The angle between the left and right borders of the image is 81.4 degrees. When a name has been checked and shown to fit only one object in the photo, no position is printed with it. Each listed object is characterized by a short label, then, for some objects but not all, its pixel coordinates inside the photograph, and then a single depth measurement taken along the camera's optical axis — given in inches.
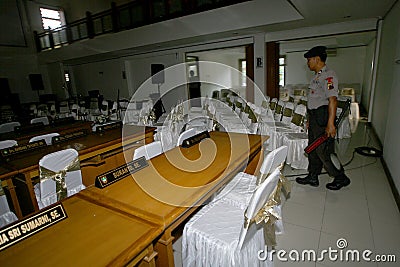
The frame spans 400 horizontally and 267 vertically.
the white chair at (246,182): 59.4
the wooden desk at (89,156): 80.4
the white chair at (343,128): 173.0
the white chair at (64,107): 315.4
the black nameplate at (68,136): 107.0
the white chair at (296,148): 122.6
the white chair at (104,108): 276.3
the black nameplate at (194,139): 85.5
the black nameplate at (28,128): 147.6
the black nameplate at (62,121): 165.8
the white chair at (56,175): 76.5
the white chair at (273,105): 187.9
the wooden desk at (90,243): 34.1
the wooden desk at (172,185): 45.9
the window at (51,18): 449.0
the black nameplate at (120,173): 56.3
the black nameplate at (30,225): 37.8
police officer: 90.3
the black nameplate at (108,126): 124.9
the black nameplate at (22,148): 88.6
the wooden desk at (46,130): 132.8
